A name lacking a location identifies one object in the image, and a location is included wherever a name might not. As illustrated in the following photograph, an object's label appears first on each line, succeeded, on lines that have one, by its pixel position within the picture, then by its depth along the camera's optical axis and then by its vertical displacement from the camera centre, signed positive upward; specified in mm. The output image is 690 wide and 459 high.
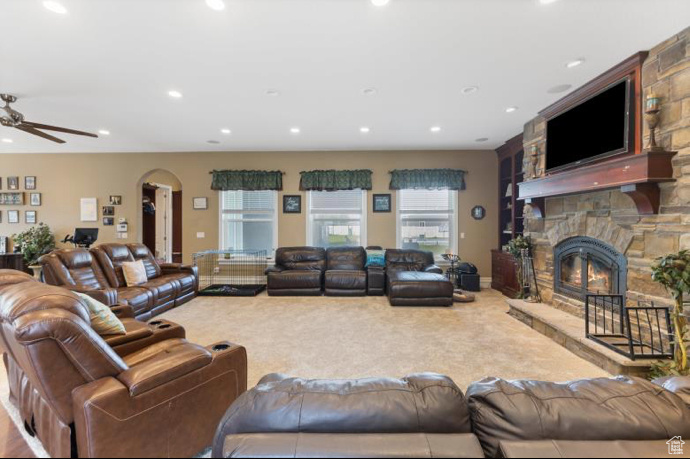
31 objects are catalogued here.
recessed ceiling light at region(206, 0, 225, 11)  1888 +1491
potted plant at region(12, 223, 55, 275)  5340 -343
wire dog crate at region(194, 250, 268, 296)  5934 -907
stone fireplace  2262 +1
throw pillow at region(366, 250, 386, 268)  5349 -627
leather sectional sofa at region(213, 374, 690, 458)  663 -507
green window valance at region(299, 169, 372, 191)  5801 +929
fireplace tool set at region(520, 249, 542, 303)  4043 -762
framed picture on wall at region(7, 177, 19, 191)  5953 +866
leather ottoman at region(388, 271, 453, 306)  4328 -1029
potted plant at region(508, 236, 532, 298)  4148 -345
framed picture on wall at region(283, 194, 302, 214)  5980 +468
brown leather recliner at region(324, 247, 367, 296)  4930 -950
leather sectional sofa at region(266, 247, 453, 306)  4344 -852
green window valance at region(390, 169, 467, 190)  5699 +939
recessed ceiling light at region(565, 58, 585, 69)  2608 +1526
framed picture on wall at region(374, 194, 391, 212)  5902 +509
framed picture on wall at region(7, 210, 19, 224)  5973 +174
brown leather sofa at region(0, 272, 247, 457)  969 -655
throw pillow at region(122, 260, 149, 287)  4012 -701
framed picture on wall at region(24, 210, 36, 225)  5965 +154
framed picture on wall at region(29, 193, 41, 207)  5965 +533
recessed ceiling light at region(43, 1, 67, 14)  1929 +1503
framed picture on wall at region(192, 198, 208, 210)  6027 +464
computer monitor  5336 -219
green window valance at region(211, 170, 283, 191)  5875 +934
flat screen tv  2688 +1039
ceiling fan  3176 +1176
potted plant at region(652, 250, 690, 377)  2016 -475
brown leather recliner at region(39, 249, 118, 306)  3086 -599
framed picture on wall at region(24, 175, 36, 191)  5961 +889
